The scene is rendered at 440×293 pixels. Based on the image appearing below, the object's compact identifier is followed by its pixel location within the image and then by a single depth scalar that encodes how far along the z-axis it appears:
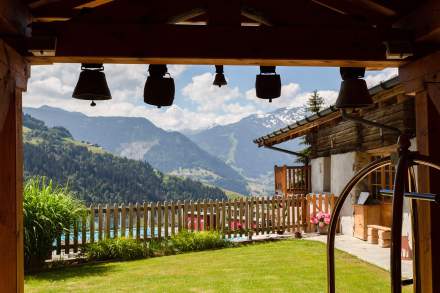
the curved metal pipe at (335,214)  2.49
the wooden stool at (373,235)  9.81
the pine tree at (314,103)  24.50
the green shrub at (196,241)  9.71
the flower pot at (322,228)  11.75
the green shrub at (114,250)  8.84
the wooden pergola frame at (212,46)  2.69
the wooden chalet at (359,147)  9.12
